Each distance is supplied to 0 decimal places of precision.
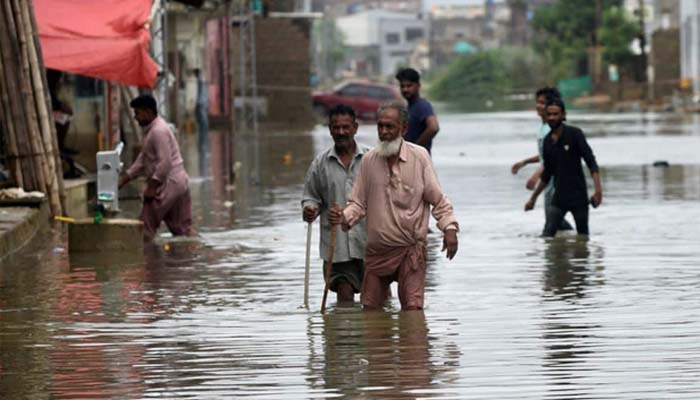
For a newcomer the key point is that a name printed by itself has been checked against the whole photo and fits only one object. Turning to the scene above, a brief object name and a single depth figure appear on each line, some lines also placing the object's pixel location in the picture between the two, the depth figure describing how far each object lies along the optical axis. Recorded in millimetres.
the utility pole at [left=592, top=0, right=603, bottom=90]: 83925
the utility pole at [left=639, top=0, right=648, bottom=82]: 78562
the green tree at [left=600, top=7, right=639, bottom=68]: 80125
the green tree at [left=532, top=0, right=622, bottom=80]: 87438
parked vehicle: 55438
